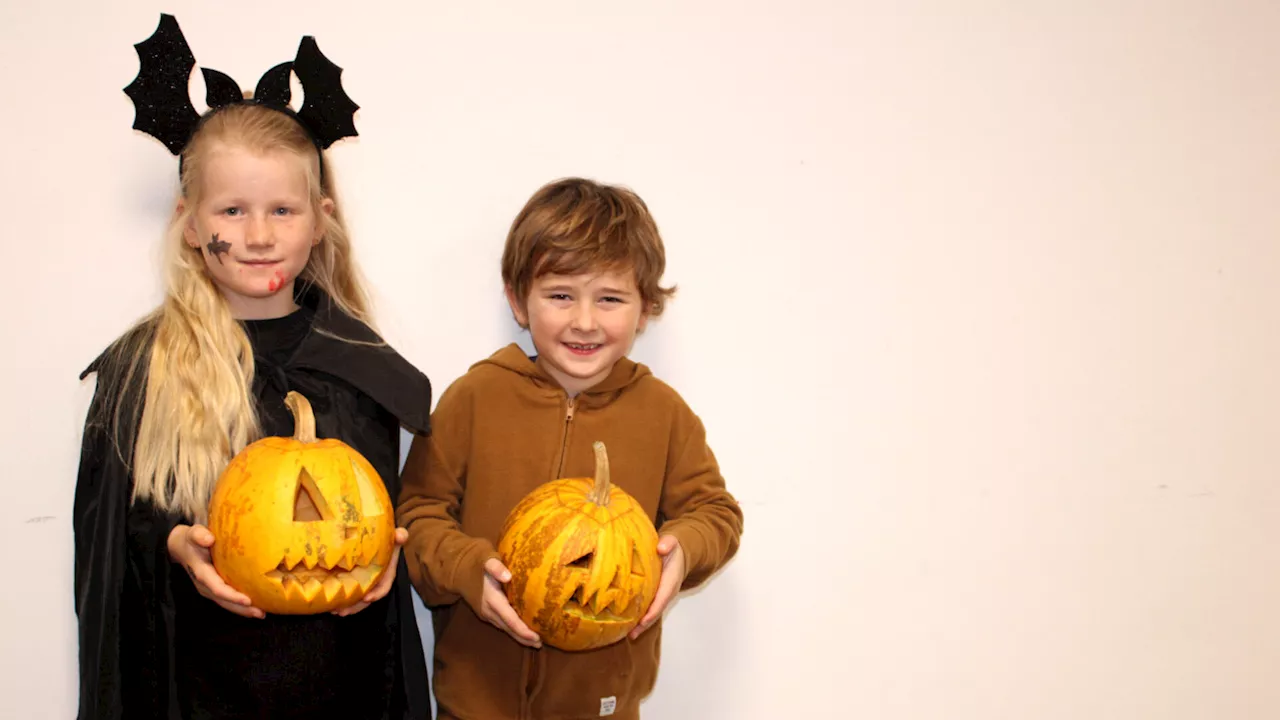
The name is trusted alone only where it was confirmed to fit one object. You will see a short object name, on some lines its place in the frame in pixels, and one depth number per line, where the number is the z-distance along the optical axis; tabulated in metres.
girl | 1.61
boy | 1.82
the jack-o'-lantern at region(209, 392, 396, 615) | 1.46
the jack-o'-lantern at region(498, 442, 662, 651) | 1.56
